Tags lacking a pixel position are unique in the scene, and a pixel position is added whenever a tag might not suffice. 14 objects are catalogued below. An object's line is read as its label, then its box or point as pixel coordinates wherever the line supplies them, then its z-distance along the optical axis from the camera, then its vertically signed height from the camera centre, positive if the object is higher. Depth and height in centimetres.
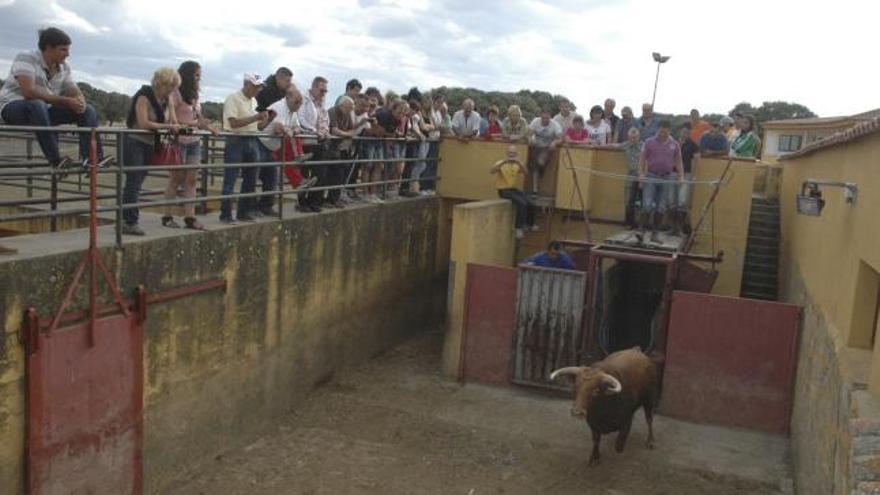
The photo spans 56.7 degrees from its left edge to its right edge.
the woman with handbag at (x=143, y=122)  735 +6
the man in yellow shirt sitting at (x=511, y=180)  1310 -43
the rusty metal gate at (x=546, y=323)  1091 -224
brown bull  851 -248
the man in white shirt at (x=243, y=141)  888 -6
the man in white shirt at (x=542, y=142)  1352 +23
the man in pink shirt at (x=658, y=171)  1223 -11
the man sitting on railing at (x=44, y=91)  665 +25
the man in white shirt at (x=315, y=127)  1027 +17
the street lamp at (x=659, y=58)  1650 +212
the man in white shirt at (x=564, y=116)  1499 +76
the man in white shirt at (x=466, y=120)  1454 +55
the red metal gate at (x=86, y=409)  622 -230
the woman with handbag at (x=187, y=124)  812 +6
